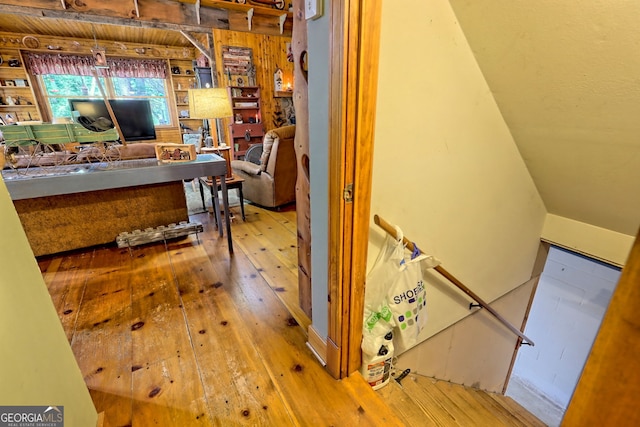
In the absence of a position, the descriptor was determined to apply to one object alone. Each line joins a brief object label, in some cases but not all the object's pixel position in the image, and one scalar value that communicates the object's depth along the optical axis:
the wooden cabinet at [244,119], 5.68
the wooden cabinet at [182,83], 7.17
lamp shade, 2.76
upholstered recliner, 3.34
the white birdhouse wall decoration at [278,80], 5.88
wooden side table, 3.07
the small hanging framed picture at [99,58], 5.98
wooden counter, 1.92
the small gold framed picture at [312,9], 0.96
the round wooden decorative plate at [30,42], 5.64
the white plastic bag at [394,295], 1.29
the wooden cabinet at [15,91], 5.70
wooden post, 1.28
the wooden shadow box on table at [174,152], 2.25
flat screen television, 6.33
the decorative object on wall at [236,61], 5.40
